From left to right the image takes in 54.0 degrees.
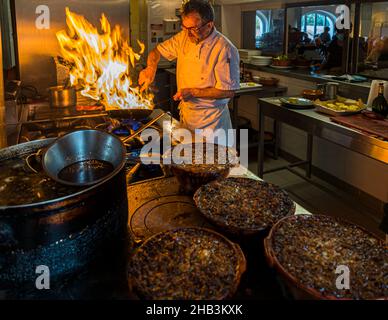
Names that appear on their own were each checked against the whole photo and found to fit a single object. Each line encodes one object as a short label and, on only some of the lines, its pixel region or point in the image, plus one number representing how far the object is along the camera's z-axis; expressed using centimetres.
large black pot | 106
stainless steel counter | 267
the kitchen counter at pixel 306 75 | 374
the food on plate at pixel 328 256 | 103
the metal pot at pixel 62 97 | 320
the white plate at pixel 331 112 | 317
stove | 193
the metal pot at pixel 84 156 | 141
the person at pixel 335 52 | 421
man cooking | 254
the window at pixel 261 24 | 540
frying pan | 241
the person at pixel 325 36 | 444
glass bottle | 301
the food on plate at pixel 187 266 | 104
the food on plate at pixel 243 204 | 130
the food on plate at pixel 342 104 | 324
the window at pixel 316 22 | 437
